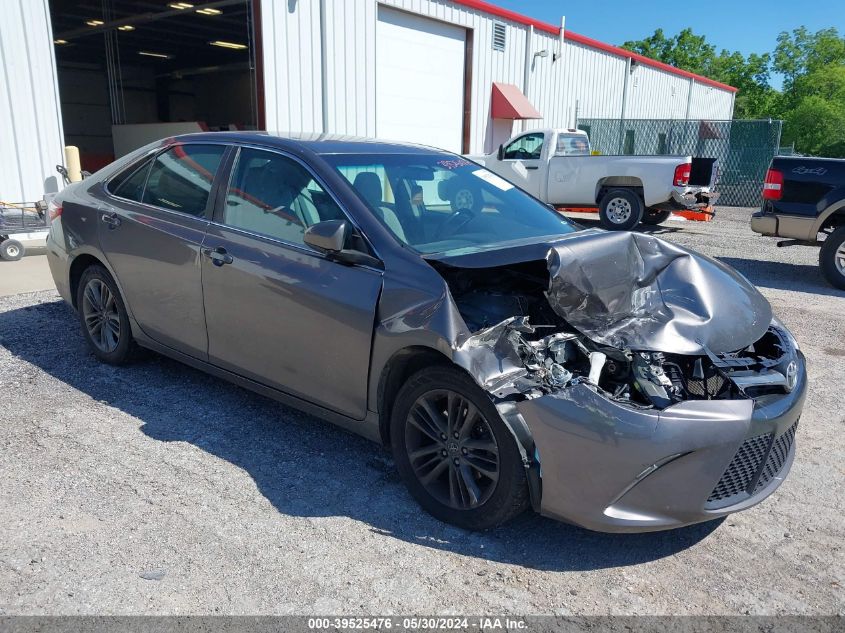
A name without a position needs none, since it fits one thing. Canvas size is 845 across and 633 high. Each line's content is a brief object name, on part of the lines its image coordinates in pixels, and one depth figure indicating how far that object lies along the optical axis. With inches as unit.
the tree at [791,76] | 2290.8
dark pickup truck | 337.4
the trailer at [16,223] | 351.9
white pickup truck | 517.7
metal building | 385.4
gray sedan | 108.5
